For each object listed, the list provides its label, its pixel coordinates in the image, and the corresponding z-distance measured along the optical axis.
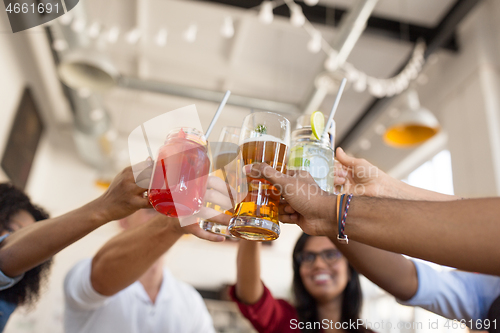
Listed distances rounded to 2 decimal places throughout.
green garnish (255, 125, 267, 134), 1.05
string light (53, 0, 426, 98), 3.74
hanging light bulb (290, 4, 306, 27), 3.58
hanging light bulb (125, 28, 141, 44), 3.92
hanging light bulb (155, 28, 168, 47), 3.93
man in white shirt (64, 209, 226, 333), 1.32
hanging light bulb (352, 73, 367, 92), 4.38
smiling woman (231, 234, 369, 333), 1.73
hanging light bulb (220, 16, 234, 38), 3.69
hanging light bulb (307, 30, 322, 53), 3.75
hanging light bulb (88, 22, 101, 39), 3.81
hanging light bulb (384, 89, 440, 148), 3.73
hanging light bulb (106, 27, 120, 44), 3.78
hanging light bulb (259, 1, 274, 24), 3.40
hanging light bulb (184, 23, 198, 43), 3.84
